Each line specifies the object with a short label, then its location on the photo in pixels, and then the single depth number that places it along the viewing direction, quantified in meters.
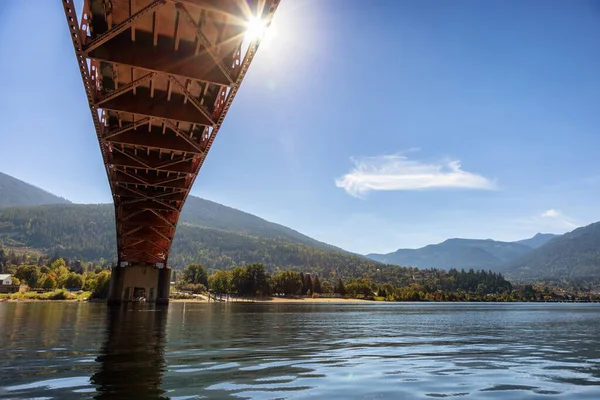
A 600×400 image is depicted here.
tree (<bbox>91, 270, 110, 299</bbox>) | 97.64
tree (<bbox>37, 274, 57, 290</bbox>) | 132.88
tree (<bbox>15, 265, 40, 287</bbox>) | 146.88
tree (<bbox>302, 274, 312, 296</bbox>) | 189.30
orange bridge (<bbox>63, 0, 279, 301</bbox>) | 15.71
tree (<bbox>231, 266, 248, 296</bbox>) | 153.00
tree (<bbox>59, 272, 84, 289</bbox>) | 138.00
